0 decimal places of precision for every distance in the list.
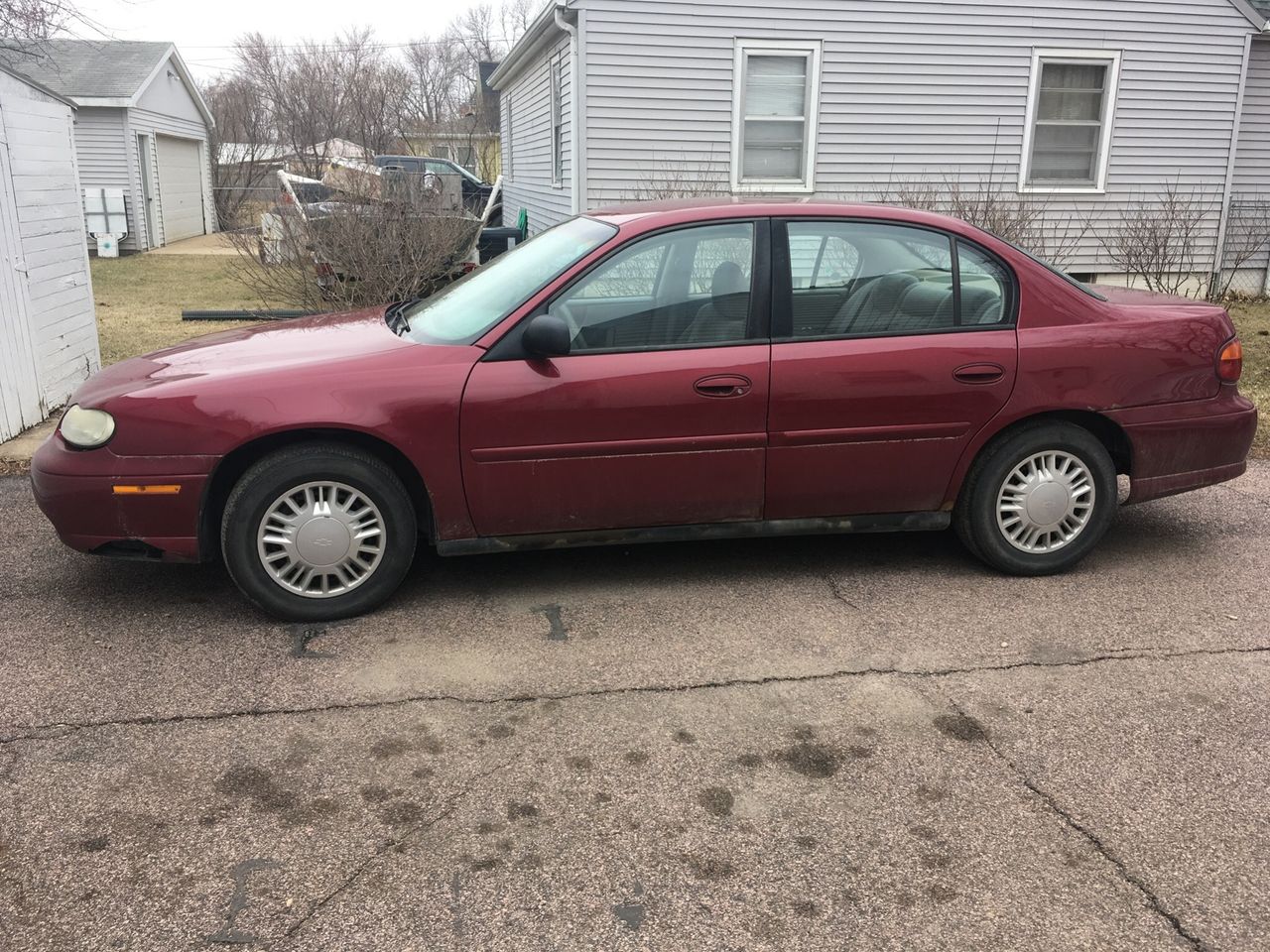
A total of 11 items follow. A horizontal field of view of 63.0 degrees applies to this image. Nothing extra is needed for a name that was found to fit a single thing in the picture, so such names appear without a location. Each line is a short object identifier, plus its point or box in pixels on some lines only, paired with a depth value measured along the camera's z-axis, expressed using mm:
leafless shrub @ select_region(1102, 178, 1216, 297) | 12883
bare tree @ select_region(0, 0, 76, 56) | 11312
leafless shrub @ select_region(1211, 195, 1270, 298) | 14273
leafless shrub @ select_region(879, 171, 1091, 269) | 12102
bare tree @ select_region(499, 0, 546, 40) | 54428
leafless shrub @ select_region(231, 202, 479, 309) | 10031
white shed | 6590
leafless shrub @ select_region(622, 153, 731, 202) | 11977
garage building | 21922
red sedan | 3930
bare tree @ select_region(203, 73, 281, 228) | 28828
